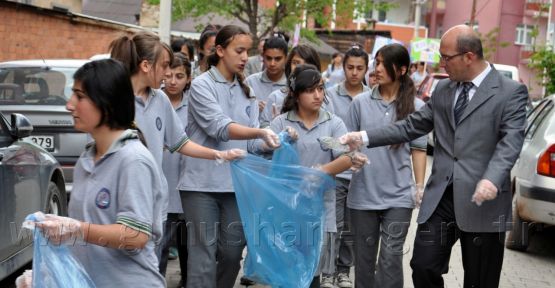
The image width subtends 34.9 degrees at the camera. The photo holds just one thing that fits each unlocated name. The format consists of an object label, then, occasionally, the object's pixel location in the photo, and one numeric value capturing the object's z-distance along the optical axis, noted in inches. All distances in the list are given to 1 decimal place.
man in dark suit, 205.6
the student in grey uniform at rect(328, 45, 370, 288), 288.7
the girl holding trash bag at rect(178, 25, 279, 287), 230.7
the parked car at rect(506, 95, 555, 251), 326.6
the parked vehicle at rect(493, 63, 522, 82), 848.3
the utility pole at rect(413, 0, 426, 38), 1584.2
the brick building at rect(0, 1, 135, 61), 657.6
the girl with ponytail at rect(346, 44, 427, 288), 245.9
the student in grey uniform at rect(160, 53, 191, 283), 249.6
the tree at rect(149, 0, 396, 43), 1078.4
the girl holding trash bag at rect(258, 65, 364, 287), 232.1
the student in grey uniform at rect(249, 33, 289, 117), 311.3
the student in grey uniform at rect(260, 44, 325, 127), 292.0
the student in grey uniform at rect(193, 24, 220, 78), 342.3
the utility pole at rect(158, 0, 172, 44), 613.0
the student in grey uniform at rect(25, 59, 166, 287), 130.7
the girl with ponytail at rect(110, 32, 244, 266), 192.5
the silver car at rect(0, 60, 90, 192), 364.8
